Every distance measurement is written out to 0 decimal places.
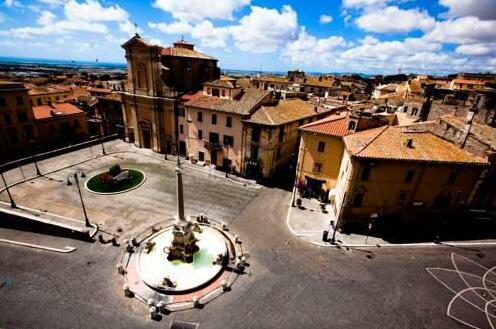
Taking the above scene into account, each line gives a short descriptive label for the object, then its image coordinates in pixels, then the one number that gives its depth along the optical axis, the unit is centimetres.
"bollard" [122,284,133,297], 1836
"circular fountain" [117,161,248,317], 1862
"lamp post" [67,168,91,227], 3351
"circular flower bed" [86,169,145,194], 3300
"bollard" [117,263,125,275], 2022
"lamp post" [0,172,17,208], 2754
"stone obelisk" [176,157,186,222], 2001
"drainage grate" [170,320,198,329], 1645
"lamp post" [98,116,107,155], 4488
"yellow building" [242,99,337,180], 3472
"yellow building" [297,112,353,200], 2986
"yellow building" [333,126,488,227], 2403
